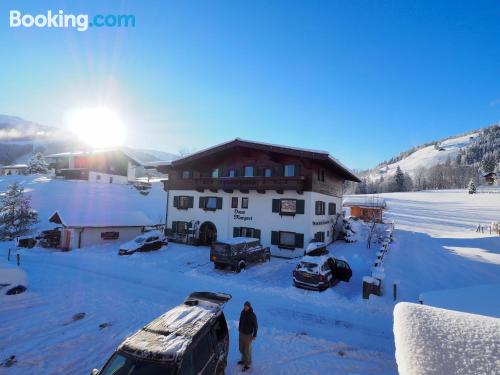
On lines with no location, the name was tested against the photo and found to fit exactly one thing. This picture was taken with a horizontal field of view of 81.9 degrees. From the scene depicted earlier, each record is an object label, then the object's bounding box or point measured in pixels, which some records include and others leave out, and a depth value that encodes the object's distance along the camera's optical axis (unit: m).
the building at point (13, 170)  76.62
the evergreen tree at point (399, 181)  116.48
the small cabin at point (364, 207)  47.47
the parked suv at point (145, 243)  24.52
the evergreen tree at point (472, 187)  89.94
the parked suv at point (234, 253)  19.45
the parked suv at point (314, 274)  15.32
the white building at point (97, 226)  27.45
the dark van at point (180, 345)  5.34
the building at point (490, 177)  102.29
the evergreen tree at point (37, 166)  70.69
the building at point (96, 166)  54.72
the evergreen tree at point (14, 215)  32.25
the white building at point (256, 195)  24.22
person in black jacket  8.16
